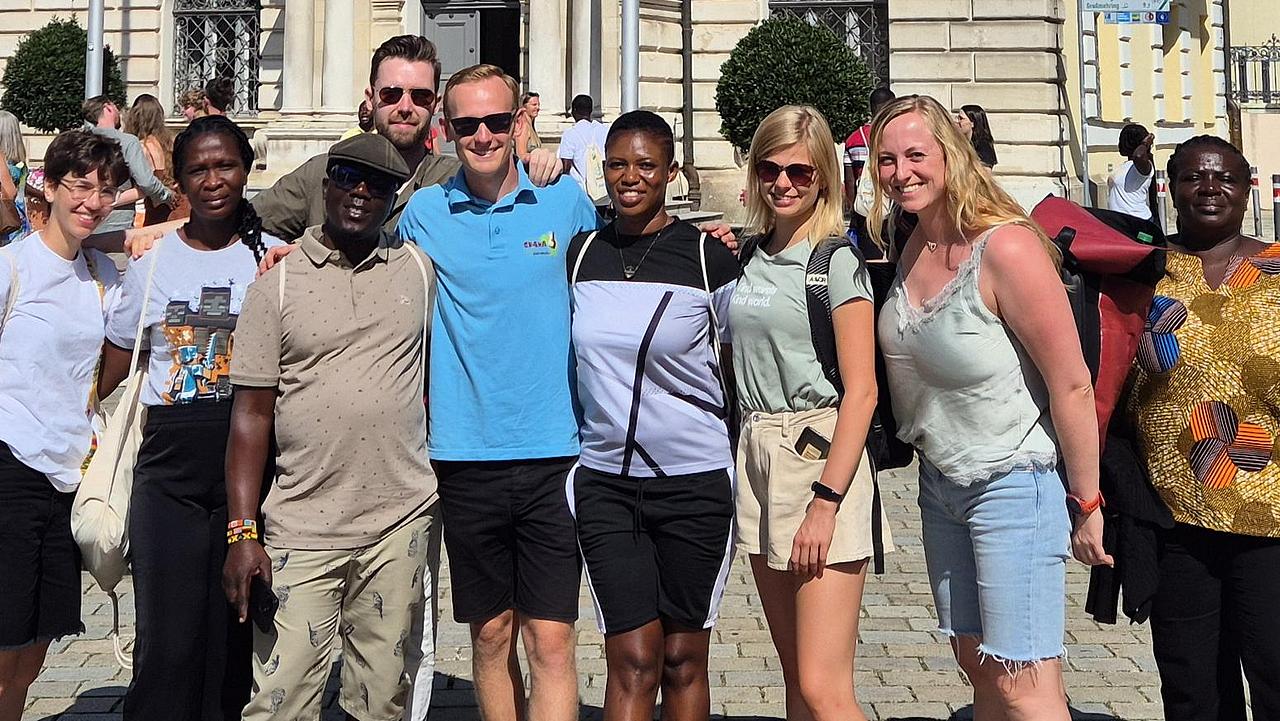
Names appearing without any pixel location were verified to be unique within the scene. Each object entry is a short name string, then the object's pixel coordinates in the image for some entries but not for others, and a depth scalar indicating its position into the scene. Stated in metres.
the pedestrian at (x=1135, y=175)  13.31
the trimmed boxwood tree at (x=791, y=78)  19.20
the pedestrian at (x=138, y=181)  8.81
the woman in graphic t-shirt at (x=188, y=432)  4.39
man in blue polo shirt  4.50
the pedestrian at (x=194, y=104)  12.29
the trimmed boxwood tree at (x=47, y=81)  21.98
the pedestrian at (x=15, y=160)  7.77
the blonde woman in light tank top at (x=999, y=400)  3.98
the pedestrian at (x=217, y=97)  12.08
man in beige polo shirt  4.23
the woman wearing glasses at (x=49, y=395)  4.52
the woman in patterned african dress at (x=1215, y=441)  4.28
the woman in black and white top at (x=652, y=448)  4.40
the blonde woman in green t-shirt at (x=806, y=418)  4.19
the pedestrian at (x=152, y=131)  10.88
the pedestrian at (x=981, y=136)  11.54
